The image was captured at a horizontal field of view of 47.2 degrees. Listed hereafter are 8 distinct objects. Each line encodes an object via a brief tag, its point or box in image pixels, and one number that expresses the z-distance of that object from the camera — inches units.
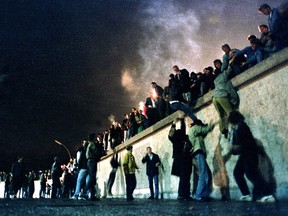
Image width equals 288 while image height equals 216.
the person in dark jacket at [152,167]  474.4
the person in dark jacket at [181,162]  362.3
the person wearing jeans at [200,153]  307.4
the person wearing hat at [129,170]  476.1
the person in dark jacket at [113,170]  666.2
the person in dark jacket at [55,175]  803.4
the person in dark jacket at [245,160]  268.8
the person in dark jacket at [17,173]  663.1
